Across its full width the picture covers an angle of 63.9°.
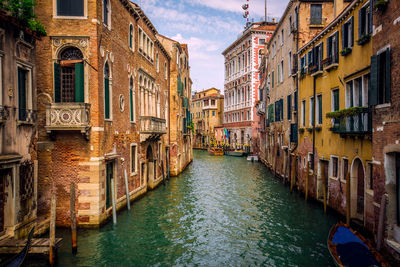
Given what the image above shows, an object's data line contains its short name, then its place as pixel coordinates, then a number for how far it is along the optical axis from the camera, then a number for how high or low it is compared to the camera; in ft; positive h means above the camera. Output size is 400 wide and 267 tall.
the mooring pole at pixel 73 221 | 27.46 -7.53
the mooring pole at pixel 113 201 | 35.96 -7.74
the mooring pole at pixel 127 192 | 42.01 -7.94
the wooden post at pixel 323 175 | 41.48 -6.20
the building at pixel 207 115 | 186.39 +9.98
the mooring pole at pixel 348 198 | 32.14 -6.87
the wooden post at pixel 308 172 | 47.55 -6.08
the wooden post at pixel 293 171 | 55.21 -6.86
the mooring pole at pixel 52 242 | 25.13 -8.63
